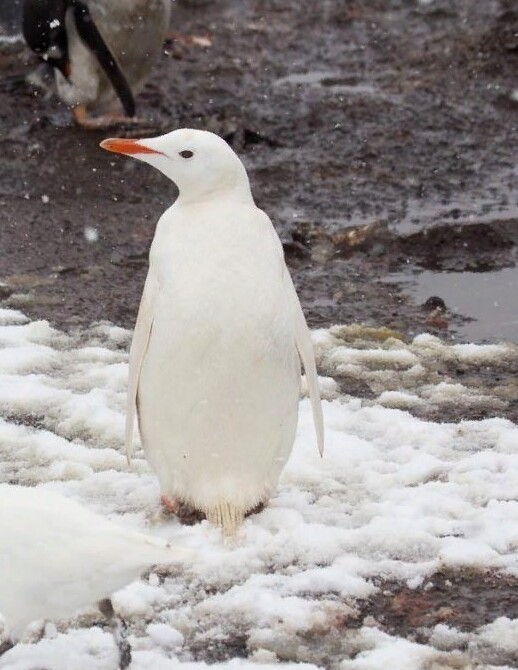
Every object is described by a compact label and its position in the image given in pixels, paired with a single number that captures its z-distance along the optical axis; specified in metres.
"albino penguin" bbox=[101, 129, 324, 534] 7.61
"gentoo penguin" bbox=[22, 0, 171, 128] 16.89
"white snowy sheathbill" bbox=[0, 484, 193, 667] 5.88
